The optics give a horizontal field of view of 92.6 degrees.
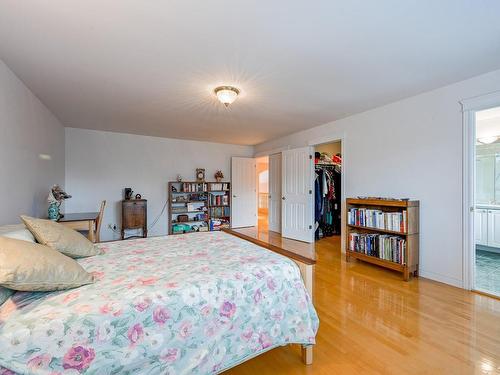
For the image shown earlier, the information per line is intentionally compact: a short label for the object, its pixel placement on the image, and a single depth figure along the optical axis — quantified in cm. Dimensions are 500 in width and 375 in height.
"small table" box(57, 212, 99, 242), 312
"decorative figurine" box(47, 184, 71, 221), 297
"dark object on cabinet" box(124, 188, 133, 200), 494
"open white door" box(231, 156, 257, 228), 618
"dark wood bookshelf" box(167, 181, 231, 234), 539
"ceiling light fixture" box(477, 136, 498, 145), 394
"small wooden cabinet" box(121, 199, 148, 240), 472
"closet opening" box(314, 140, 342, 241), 500
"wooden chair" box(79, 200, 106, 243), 330
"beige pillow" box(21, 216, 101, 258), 151
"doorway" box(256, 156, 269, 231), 938
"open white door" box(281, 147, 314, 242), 461
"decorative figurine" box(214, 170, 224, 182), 595
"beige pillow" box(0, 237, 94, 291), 100
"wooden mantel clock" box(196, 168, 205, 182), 574
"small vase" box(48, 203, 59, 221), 296
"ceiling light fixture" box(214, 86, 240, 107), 268
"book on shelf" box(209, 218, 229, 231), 564
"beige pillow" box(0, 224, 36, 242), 138
